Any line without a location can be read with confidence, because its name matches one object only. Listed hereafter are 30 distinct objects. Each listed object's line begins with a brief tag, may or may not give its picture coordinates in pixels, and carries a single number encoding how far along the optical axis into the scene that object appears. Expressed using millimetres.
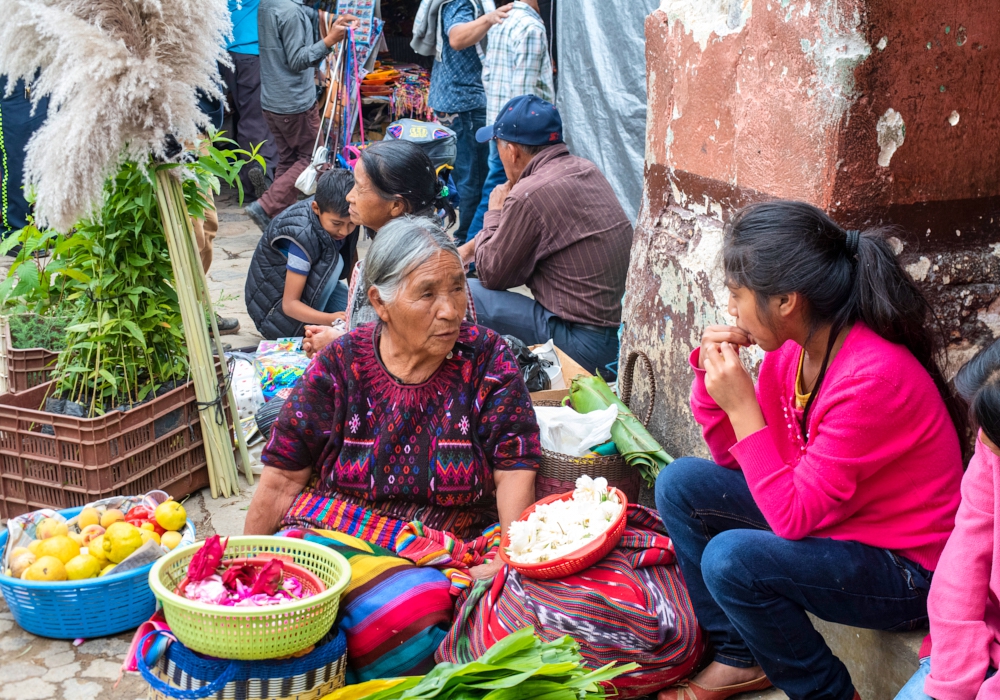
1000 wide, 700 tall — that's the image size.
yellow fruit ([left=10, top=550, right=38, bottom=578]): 2838
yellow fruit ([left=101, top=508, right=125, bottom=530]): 3084
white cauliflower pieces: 2439
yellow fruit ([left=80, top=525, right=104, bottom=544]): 2963
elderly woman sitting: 2662
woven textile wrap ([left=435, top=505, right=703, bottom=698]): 2342
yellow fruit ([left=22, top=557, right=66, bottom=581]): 2773
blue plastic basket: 2764
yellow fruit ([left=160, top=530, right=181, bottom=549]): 2963
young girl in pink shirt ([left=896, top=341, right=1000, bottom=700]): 1710
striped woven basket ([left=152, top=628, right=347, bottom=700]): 2139
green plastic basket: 2062
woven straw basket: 2902
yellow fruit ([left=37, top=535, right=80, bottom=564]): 2838
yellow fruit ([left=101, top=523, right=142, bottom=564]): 2861
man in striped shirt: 4109
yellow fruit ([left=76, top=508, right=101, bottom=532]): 3059
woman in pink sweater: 1986
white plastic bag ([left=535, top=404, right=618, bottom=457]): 3000
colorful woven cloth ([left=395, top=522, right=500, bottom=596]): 2586
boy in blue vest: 4574
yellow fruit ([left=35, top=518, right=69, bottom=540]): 2980
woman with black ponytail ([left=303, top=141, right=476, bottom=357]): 3916
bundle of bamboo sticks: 3574
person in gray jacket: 7223
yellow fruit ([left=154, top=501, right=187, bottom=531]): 3041
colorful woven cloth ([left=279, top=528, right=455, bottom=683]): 2406
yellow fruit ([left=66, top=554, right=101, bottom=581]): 2795
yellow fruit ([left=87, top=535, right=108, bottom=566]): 2863
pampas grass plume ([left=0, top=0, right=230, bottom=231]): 3164
